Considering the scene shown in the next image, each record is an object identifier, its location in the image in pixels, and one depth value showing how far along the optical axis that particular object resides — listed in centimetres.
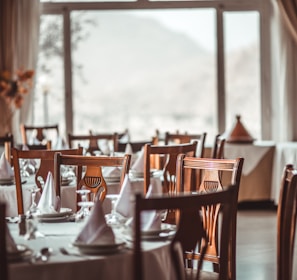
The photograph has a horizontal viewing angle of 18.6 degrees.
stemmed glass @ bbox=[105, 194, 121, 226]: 369
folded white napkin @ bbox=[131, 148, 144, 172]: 637
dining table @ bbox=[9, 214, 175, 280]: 294
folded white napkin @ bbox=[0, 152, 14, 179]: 593
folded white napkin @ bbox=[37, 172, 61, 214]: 403
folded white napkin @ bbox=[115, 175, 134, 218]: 376
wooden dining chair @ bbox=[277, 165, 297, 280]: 353
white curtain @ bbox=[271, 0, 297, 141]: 1049
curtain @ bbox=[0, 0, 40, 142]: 1022
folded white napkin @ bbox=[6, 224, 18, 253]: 305
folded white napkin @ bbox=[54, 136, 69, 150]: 779
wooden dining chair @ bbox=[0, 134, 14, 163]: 719
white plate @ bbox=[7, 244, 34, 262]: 302
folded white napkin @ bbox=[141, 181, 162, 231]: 344
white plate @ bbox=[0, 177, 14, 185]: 588
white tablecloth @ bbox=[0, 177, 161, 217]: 553
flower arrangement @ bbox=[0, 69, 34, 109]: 966
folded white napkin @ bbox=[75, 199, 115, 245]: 317
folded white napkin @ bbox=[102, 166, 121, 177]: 598
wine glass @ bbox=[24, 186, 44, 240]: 333
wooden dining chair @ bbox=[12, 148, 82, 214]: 534
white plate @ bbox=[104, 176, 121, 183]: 590
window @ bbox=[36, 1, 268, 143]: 1089
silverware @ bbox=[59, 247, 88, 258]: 308
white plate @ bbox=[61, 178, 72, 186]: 572
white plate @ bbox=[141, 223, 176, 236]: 341
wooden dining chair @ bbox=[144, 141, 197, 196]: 569
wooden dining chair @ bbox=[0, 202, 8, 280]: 276
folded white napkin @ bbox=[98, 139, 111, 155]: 801
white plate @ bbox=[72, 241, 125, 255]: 310
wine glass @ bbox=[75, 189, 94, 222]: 362
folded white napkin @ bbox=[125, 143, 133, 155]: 737
